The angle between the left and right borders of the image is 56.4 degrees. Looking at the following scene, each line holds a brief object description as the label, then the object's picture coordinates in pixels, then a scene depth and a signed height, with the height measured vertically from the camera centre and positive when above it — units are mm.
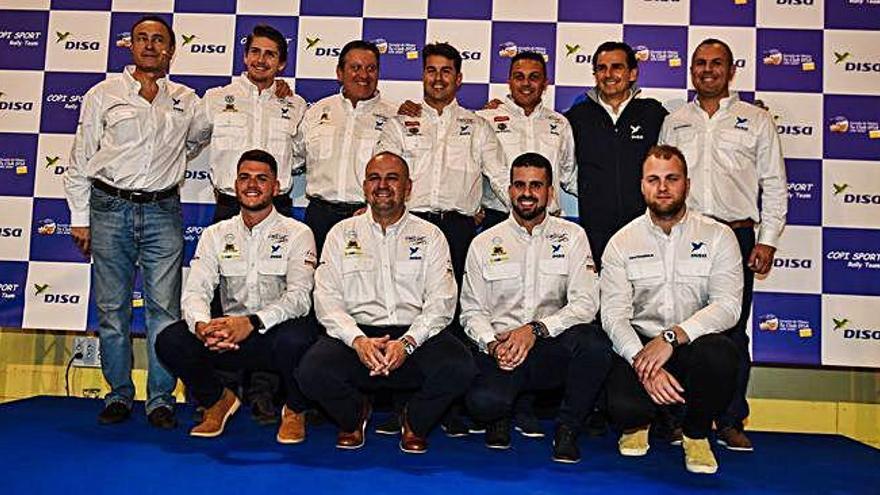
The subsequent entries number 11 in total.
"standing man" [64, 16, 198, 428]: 4078 +369
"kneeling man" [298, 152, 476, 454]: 3445 -146
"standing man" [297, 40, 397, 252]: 4414 +782
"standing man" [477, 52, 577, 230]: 4422 +909
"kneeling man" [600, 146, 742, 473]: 3291 -49
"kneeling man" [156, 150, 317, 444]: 3629 -124
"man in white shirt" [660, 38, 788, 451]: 4219 +743
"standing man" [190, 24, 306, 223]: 4414 +857
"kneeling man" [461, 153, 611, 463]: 3492 -91
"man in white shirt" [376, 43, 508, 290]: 4371 +726
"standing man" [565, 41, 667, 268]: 4328 +823
